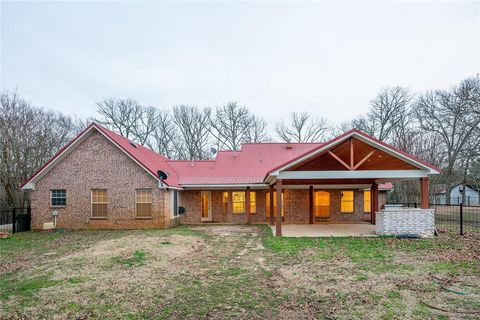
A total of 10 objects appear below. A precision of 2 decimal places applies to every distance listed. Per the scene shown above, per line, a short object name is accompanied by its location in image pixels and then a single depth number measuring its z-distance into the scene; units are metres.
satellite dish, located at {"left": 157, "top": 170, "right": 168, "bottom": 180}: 15.88
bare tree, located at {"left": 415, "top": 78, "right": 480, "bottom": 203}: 25.16
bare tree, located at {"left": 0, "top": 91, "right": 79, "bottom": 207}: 20.95
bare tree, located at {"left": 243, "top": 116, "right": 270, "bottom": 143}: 38.78
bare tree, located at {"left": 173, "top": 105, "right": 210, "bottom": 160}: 38.34
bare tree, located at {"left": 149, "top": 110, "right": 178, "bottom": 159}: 38.70
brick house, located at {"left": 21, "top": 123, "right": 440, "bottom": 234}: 12.48
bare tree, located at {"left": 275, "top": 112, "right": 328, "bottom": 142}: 39.31
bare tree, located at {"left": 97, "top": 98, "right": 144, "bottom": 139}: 36.31
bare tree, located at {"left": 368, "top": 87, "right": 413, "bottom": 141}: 30.52
